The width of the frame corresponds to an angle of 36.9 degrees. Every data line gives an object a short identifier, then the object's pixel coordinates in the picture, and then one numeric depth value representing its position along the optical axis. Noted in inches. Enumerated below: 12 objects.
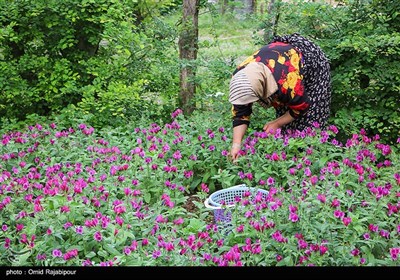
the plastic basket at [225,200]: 139.6
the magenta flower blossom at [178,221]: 131.7
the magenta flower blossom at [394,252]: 112.1
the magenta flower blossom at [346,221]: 120.2
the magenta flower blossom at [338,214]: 122.4
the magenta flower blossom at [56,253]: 116.4
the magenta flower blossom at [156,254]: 115.8
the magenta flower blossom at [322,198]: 126.9
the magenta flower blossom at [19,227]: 129.5
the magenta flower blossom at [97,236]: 122.6
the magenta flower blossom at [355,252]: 112.1
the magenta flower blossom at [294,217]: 122.4
